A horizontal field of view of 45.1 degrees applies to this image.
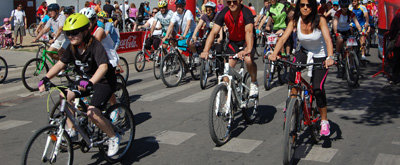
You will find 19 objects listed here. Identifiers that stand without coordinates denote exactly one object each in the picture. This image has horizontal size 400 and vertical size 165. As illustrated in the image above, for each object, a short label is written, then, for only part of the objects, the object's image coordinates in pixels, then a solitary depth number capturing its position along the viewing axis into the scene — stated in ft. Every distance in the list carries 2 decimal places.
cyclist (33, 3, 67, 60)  35.14
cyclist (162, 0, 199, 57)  38.22
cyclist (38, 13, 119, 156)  16.15
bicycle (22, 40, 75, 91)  34.86
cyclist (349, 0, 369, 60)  42.72
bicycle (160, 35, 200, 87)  35.99
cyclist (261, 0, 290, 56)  40.24
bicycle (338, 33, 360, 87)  33.27
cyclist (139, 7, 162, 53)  40.91
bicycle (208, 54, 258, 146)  19.47
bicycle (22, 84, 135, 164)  14.64
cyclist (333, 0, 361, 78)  36.20
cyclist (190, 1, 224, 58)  37.14
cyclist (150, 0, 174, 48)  40.01
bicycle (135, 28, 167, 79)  39.79
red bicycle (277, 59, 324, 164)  16.29
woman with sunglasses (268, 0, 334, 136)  18.86
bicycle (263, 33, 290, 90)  33.35
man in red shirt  22.77
